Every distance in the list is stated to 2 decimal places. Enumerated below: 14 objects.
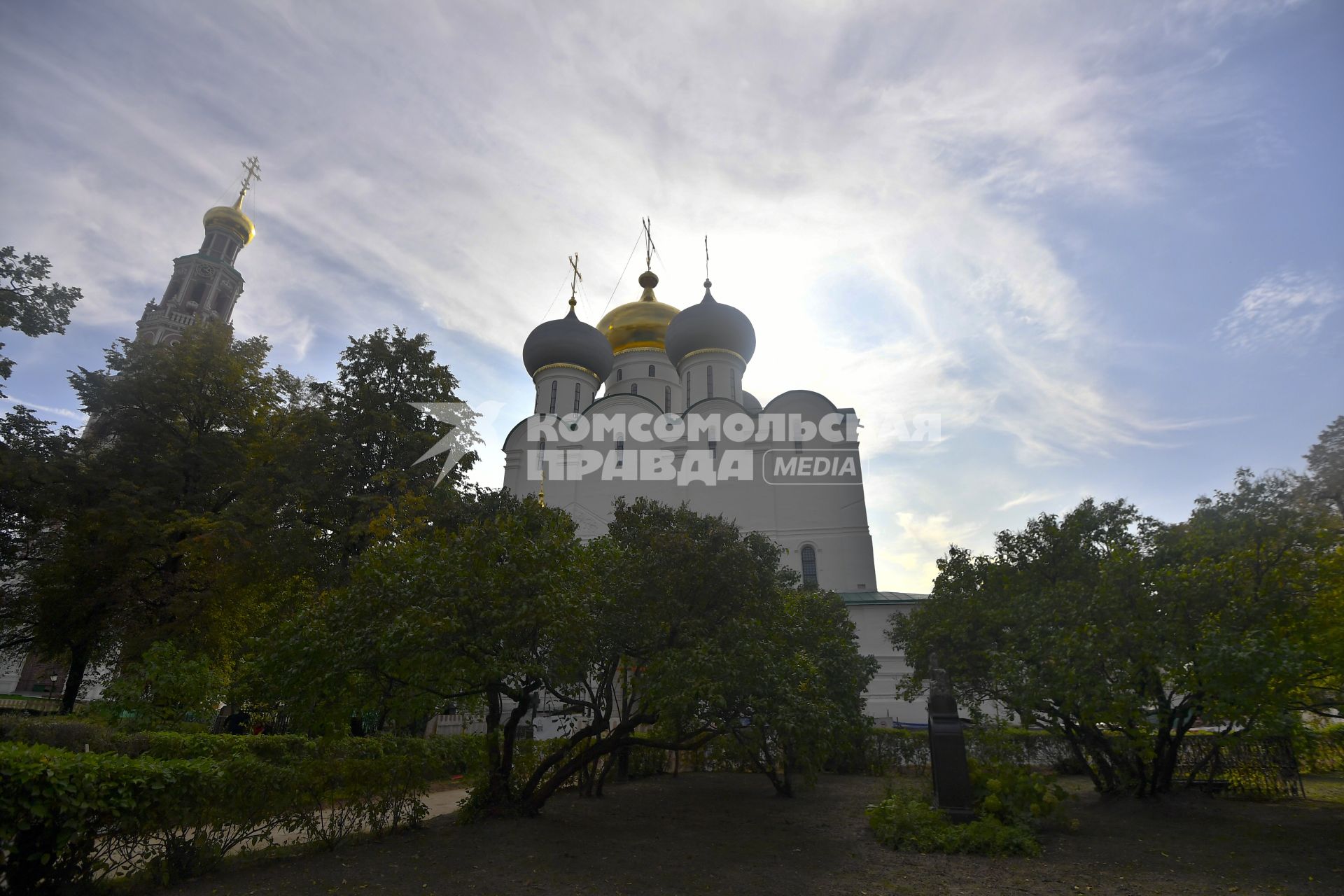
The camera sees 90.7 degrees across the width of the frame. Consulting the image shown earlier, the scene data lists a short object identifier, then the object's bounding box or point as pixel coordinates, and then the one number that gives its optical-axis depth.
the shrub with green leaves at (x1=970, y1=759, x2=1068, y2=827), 7.86
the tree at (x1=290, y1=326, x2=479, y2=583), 13.36
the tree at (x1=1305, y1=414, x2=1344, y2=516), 17.95
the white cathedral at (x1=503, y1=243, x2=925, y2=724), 25.36
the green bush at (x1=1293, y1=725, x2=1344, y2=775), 7.64
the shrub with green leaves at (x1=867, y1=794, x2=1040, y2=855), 7.13
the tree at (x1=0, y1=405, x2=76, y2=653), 12.81
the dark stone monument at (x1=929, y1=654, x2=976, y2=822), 8.40
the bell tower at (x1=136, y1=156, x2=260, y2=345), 40.62
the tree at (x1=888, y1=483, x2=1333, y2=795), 7.03
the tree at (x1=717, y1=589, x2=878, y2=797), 7.54
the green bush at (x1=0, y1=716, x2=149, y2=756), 8.77
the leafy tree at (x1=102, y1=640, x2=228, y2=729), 10.96
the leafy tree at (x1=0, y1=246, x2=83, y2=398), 12.12
